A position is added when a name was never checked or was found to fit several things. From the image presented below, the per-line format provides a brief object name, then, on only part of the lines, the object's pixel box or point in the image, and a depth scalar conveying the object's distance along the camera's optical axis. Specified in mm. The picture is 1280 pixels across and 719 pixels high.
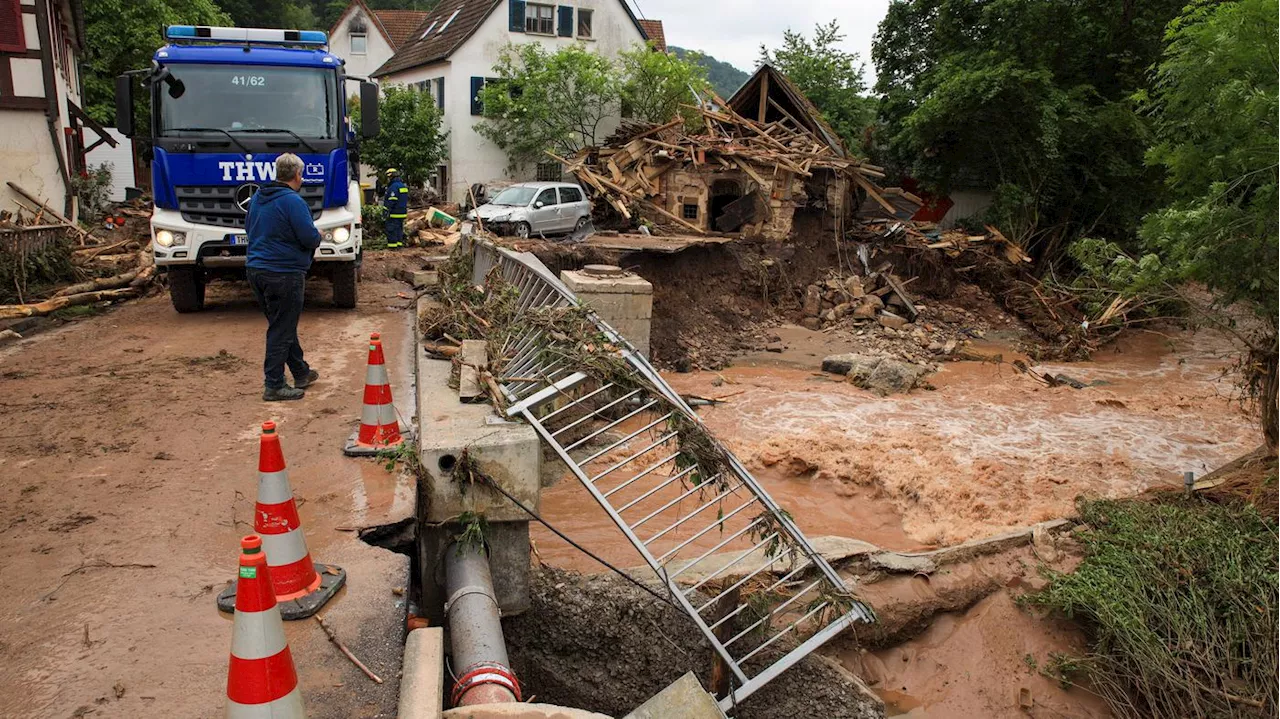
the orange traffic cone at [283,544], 3553
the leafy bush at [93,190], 19359
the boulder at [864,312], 19453
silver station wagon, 20078
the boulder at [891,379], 13477
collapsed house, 20797
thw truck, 9133
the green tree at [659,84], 26641
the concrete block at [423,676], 3025
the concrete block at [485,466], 4602
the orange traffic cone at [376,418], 5430
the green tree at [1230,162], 6512
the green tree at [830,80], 31969
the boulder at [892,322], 19156
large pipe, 3515
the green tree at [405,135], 26750
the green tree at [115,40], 27125
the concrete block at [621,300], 11227
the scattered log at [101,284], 10984
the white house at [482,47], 28969
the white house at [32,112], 15383
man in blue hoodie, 6289
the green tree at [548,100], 27031
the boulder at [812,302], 19594
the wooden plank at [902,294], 20172
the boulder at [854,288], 20275
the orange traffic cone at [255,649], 2566
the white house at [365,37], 39188
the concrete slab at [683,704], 3850
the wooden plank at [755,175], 20406
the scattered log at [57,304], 9617
